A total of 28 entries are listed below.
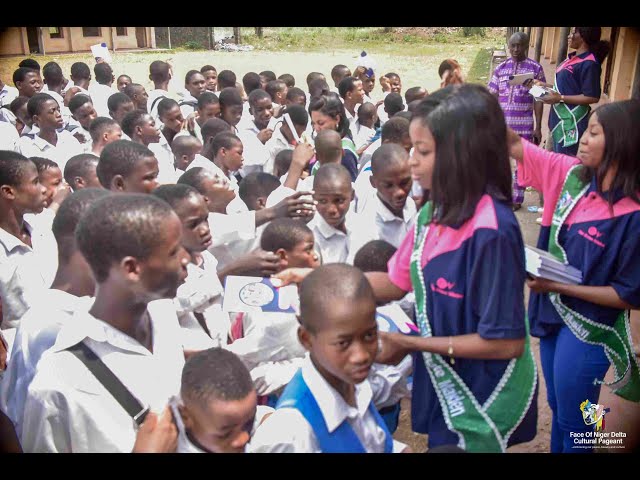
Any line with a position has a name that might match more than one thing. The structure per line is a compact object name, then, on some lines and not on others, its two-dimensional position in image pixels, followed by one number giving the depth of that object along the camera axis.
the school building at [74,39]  20.36
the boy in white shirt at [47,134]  4.91
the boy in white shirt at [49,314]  1.93
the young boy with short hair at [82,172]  3.53
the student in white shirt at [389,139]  3.80
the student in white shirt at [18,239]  2.59
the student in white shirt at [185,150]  4.34
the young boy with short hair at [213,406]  1.57
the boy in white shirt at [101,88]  7.47
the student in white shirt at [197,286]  2.29
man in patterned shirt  6.09
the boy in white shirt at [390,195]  3.20
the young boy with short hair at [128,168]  3.01
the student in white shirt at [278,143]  5.02
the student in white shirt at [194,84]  7.11
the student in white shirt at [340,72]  7.86
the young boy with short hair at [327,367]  1.58
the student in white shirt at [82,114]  5.73
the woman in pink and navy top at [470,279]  1.61
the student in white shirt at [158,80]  6.55
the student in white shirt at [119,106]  5.78
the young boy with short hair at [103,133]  4.33
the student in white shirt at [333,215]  3.10
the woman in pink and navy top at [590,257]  2.19
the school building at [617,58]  7.41
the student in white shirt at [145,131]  4.70
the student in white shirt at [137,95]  6.60
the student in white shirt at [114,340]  1.58
